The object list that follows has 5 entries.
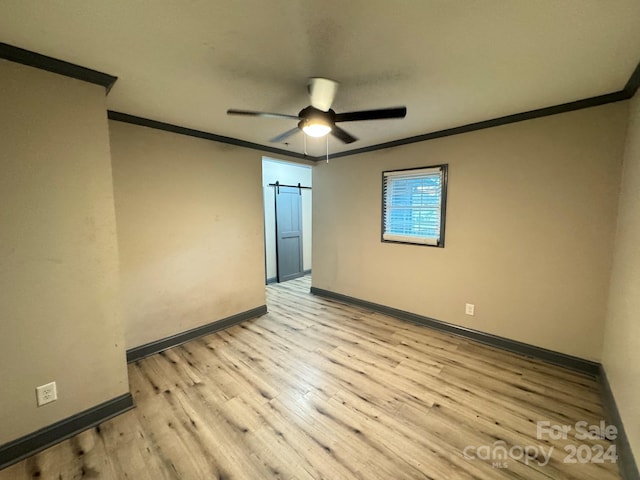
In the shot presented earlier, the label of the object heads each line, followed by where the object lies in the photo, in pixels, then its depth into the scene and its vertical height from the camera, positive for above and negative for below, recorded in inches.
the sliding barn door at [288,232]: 205.3 -14.1
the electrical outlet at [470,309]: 111.5 -40.9
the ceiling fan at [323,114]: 65.5 +27.0
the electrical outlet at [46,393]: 61.9 -43.4
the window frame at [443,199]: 115.1 +7.4
